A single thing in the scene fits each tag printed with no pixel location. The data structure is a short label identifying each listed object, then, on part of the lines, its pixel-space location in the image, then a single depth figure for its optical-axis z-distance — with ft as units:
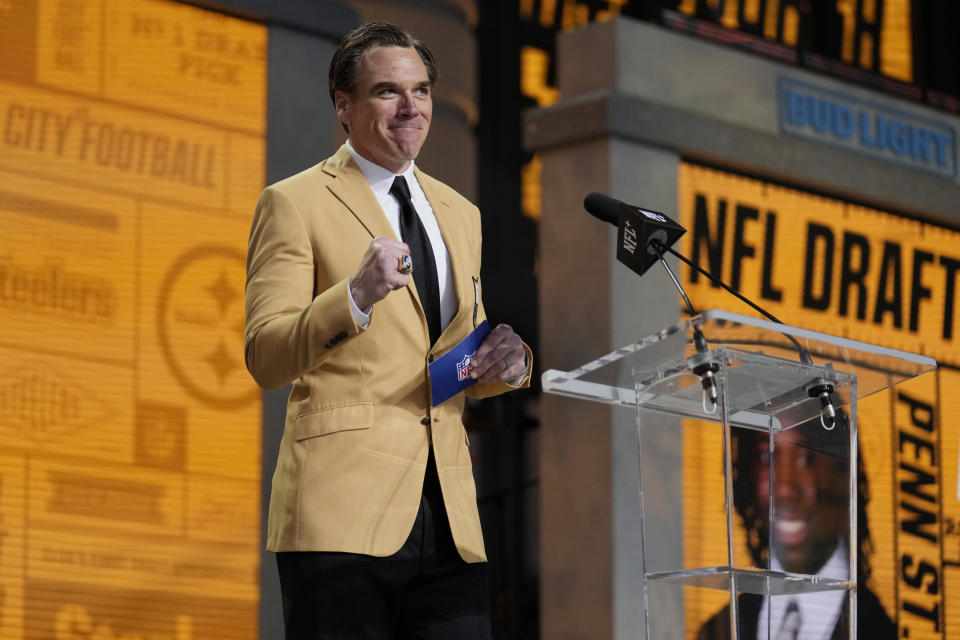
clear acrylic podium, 17.03
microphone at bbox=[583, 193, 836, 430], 16.92
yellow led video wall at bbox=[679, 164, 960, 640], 42.32
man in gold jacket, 14.16
